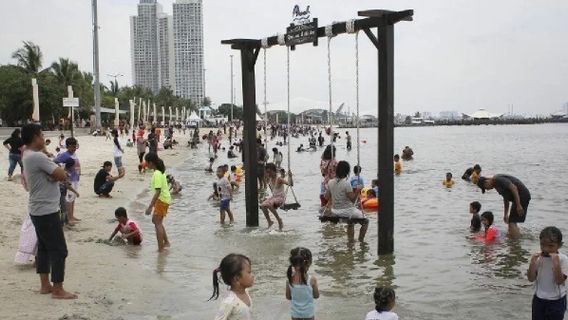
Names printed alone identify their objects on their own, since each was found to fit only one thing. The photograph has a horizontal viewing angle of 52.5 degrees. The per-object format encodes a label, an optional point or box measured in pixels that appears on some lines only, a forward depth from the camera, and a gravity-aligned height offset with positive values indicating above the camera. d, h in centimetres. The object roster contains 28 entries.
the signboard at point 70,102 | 2968 +175
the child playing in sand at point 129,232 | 1063 -179
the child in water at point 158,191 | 945 -95
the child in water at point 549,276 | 514 -132
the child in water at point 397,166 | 2675 -159
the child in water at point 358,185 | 997 -93
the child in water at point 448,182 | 2171 -191
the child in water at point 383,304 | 446 -134
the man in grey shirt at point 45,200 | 633 -71
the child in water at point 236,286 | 398 -107
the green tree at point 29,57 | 6262 +862
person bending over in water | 1024 -111
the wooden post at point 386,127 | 899 +8
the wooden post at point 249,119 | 1189 +31
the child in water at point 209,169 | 2772 -168
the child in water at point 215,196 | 1708 -188
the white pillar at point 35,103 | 2888 +173
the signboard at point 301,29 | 1032 +190
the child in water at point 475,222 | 1200 -191
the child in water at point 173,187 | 1942 -179
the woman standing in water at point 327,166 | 1268 -78
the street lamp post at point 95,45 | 3916 +615
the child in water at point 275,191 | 1166 -117
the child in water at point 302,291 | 520 -143
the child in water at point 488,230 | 1104 -190
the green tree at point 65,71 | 6777 +768
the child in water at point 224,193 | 1307 -135
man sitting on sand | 1652 -140
